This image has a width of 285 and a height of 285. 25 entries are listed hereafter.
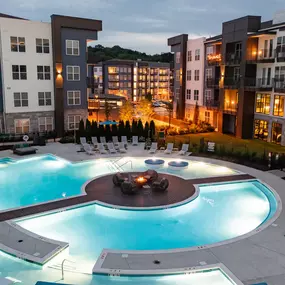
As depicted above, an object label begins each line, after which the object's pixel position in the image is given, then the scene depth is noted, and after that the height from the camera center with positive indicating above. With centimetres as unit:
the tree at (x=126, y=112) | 3672 -263
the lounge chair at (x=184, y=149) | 2487 -444
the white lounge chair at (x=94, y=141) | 2664 -423
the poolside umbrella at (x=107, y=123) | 2875 -299
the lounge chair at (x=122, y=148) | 2552 -457
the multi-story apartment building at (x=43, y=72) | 2995 +134
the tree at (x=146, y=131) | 3017 -381
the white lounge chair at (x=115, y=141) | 2698 -429
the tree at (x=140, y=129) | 2988 -362
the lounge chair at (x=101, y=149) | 2505 -458
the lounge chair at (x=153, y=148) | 2560 -458
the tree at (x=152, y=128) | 3028 -356
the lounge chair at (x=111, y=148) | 2519 -451
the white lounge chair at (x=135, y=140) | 2829 -433
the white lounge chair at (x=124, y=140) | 2749 -422
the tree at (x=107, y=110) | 3616 -241
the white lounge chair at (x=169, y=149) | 2508 -450
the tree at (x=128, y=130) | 2961 -367
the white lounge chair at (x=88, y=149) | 2472 -454
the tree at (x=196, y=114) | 4050 -307
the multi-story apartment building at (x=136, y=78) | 8112 +236
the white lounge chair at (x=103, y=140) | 2714 -418
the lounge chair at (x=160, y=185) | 1680 -479
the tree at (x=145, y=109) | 3891 -244
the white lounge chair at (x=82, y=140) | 2668 -414
